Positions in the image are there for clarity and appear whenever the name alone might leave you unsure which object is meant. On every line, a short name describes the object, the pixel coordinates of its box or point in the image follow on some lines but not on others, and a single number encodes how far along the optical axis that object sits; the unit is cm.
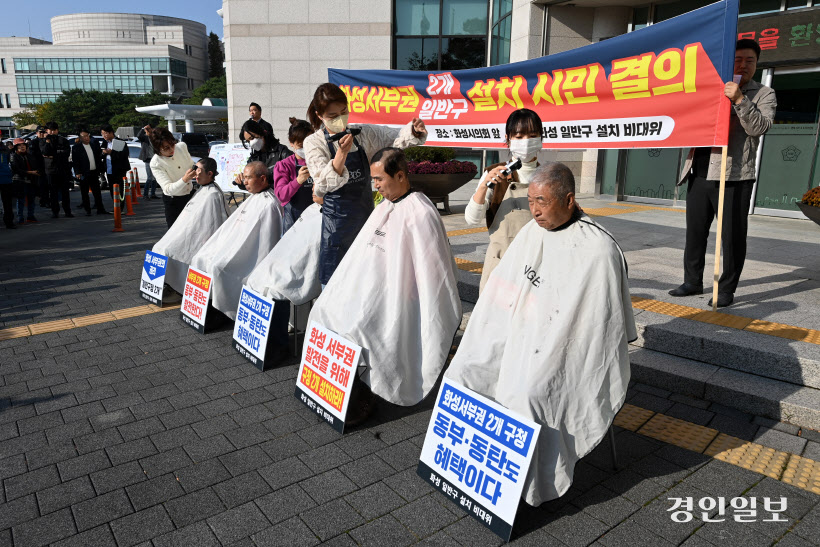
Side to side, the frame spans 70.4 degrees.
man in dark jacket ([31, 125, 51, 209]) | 1288
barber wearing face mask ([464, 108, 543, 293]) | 345
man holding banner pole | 459
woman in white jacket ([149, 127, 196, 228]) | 678
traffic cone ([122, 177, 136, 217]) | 1442
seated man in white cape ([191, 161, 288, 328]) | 536
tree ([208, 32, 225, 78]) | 10906
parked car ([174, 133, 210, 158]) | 2253
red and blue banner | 452
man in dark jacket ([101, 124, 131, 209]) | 1439
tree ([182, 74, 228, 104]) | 7806
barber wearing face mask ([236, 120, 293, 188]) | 704
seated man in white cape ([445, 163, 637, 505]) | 263
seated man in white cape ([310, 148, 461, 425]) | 355
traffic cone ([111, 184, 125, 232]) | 1160
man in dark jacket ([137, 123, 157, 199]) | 1472
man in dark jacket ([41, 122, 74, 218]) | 1302
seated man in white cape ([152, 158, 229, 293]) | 620
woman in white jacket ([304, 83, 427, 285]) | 406
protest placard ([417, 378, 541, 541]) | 259
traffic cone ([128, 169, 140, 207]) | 1678
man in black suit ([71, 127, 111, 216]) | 1314
